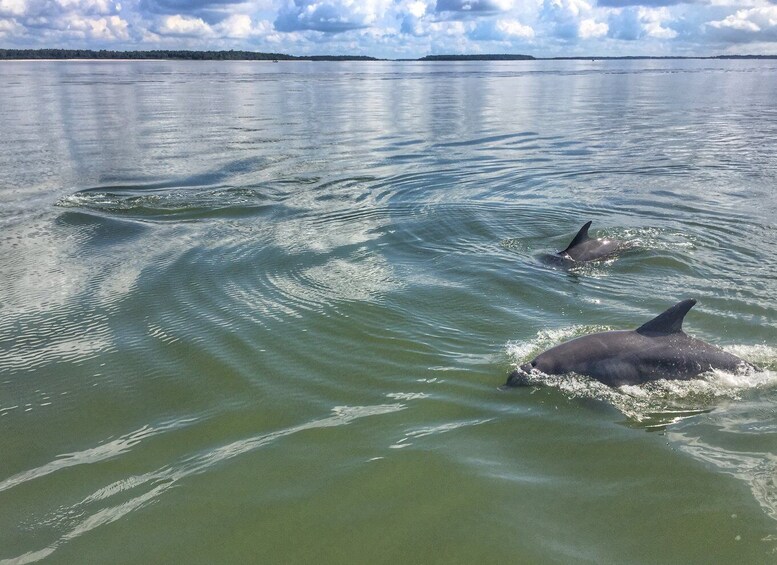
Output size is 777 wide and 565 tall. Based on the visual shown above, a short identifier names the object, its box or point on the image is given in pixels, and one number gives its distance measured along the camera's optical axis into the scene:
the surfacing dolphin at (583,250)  12.46
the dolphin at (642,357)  7.78
